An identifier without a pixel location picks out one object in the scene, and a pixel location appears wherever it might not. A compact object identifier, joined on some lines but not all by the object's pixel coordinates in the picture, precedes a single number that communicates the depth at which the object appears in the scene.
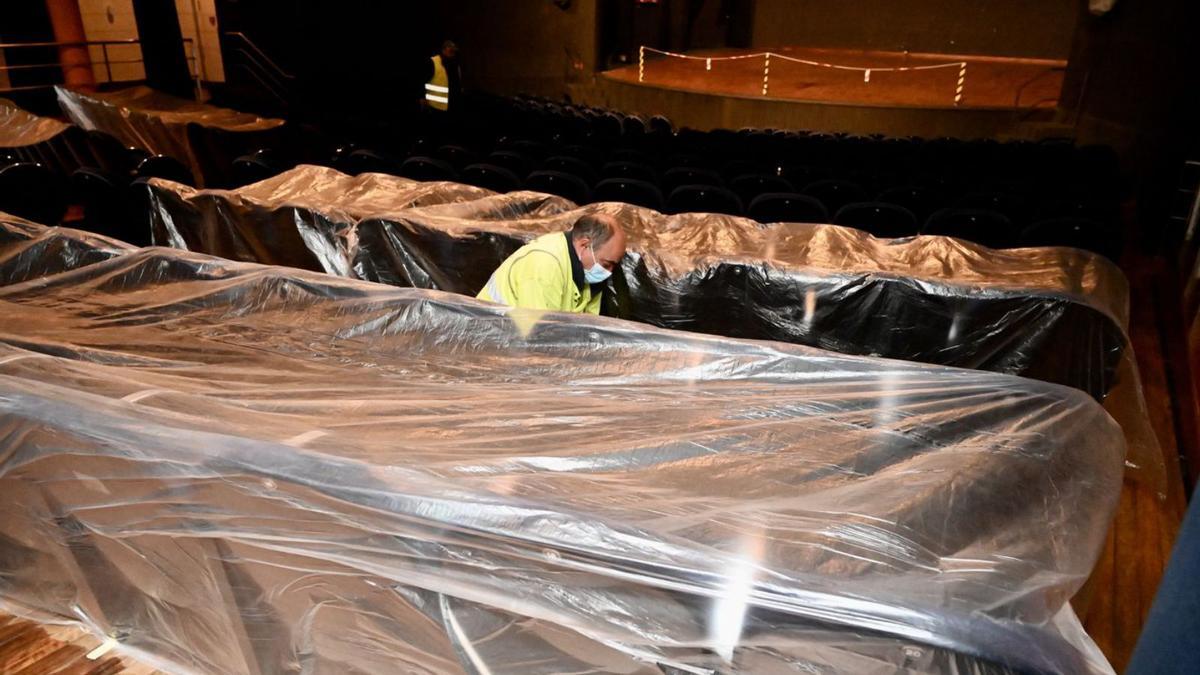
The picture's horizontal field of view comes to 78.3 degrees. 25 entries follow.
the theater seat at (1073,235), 3.93
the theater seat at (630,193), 4.60
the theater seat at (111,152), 6.17
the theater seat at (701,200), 4.58
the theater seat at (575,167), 5.33
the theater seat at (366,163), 5.46
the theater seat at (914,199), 4.88
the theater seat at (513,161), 5.64
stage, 9.52
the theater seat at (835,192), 5.11
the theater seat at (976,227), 4.07
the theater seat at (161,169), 5.02
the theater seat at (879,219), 4.21
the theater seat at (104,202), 4.41
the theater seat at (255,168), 5.04
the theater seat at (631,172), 5.33
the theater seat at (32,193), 4.59
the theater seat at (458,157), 5.92
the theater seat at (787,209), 4.30
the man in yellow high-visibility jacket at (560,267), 2.46
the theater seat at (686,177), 5.36
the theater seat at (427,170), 5.03
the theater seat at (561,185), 4.71
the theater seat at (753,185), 5.20
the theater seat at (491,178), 4.82
